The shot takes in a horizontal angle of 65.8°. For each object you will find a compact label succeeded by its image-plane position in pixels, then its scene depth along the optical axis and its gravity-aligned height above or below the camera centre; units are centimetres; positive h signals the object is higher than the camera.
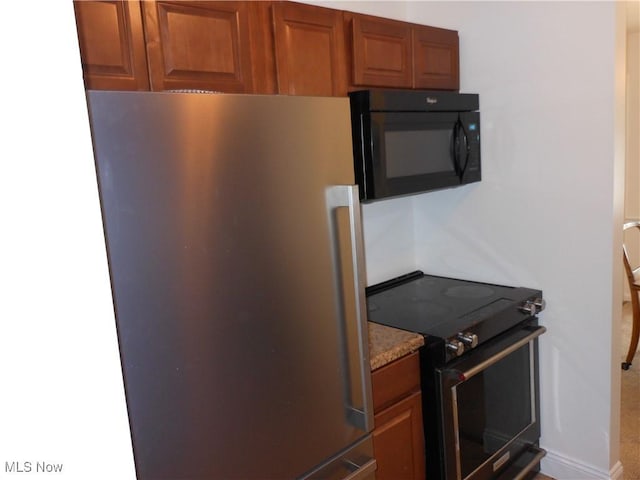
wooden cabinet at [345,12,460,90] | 181 +42
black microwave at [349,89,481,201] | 177 +7
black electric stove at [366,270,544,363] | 181 -63
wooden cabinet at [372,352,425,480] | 162 -88
